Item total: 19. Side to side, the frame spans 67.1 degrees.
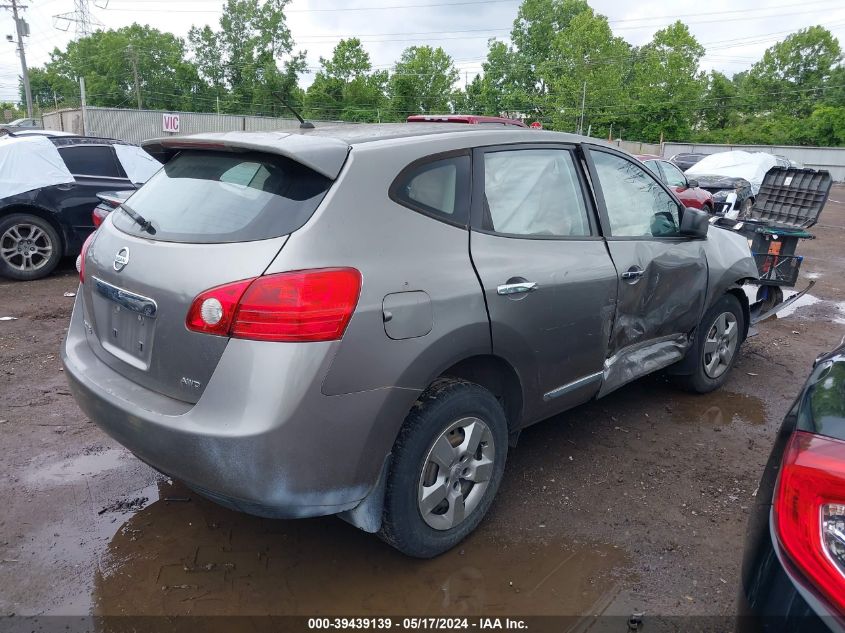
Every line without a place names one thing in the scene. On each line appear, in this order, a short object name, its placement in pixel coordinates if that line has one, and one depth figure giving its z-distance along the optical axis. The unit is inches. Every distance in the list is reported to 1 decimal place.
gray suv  87.5
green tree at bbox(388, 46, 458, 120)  2679.6
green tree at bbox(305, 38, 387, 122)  2628.0
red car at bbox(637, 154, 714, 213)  516.1
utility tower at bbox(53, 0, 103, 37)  2005.5
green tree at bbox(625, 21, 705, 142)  2399.1
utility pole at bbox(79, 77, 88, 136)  1361.8
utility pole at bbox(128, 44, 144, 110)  2591.0
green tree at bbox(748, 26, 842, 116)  2664.9
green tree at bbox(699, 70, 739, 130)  2647.6
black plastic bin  241.4
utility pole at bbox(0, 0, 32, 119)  1625.2
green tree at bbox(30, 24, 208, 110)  2940.0
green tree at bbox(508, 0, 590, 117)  2886.3
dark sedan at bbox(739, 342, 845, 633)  54.9
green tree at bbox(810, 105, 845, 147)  2140.7
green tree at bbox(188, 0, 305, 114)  2795.3
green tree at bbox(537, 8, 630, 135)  2475.4
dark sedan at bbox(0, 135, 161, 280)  293.4
